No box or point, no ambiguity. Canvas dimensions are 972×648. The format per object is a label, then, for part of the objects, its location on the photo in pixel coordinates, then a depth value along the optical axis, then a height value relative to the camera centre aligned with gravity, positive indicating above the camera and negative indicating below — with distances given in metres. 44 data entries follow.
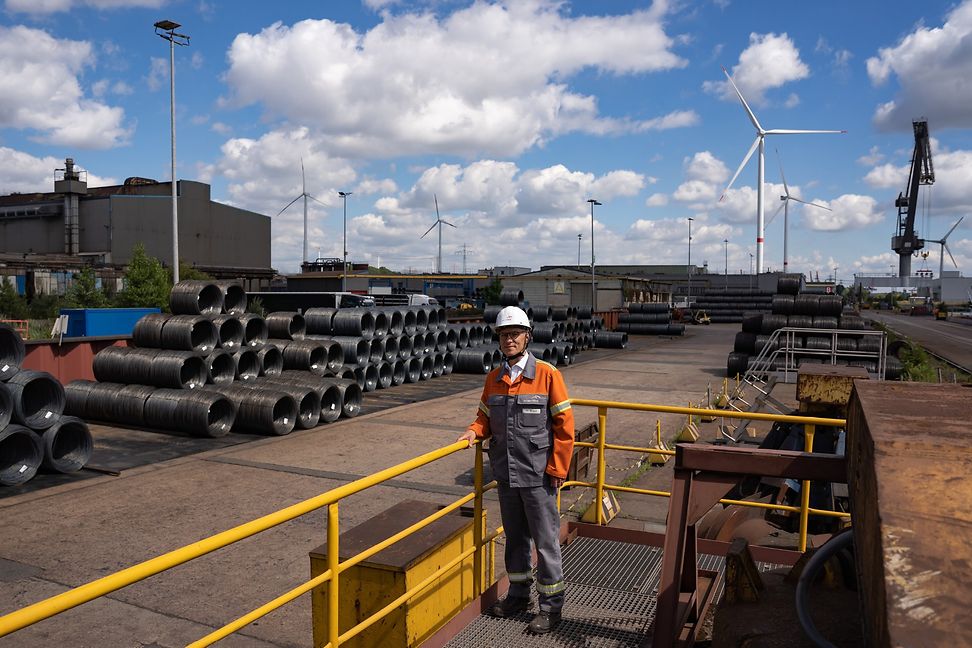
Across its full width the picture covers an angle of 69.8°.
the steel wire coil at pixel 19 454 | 10.13 -2.49
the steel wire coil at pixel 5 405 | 10.18 -1.74
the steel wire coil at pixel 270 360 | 16.16 -1.68
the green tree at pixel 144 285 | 33.81 +0.15
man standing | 4.49 -1.07
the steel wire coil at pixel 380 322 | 20.45 -0.98
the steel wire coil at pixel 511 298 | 29.77 -0.34
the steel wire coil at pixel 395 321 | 21.19 -0.97
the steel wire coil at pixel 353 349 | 18.92 -1.64
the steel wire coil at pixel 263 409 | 13.95 -2.45
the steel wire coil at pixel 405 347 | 21.64 -1.80
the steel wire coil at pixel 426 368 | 22.53 -2.54
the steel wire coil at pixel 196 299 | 15.28 -0.24
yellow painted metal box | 4.21 -1.83
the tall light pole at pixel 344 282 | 56.59 +0.58
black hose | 2.71 -1.21
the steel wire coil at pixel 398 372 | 21.14 -2.53
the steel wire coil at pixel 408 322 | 21.98 -1.04
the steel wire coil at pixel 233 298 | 16.14 -0.23
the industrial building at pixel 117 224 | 51.91 +4.97
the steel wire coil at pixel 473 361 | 24.36 -2.49
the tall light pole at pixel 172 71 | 28.00 +9.01
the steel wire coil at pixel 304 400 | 14.73 -2.40
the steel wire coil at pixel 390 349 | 20.83 -1.80
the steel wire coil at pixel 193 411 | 13.46 -2.43
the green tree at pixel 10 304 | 34.25 -0.84
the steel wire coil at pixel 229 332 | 15.37 -0.97
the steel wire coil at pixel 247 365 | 15.74 -1.76
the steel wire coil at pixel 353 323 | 19.64 -0.96
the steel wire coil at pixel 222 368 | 15.15 -1.76
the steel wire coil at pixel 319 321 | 20.03 -0.92
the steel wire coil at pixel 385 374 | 20.39 -2.50
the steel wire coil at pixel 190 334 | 14.63 -0.98
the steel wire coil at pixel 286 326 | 17.70 -0.94
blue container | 20.88 -1.04
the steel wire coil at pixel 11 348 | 11.00 -0.98
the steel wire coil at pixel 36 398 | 10.59 -1.76
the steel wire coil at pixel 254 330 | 16.11 -0.99
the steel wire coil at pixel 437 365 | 23.20 -2.54
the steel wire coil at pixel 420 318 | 22.55 -0.94
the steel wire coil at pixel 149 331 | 14.96 -0.94
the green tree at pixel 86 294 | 33.53 -0.31
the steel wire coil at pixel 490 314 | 28.94 -1.00
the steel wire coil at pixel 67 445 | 10.70 -2.50
